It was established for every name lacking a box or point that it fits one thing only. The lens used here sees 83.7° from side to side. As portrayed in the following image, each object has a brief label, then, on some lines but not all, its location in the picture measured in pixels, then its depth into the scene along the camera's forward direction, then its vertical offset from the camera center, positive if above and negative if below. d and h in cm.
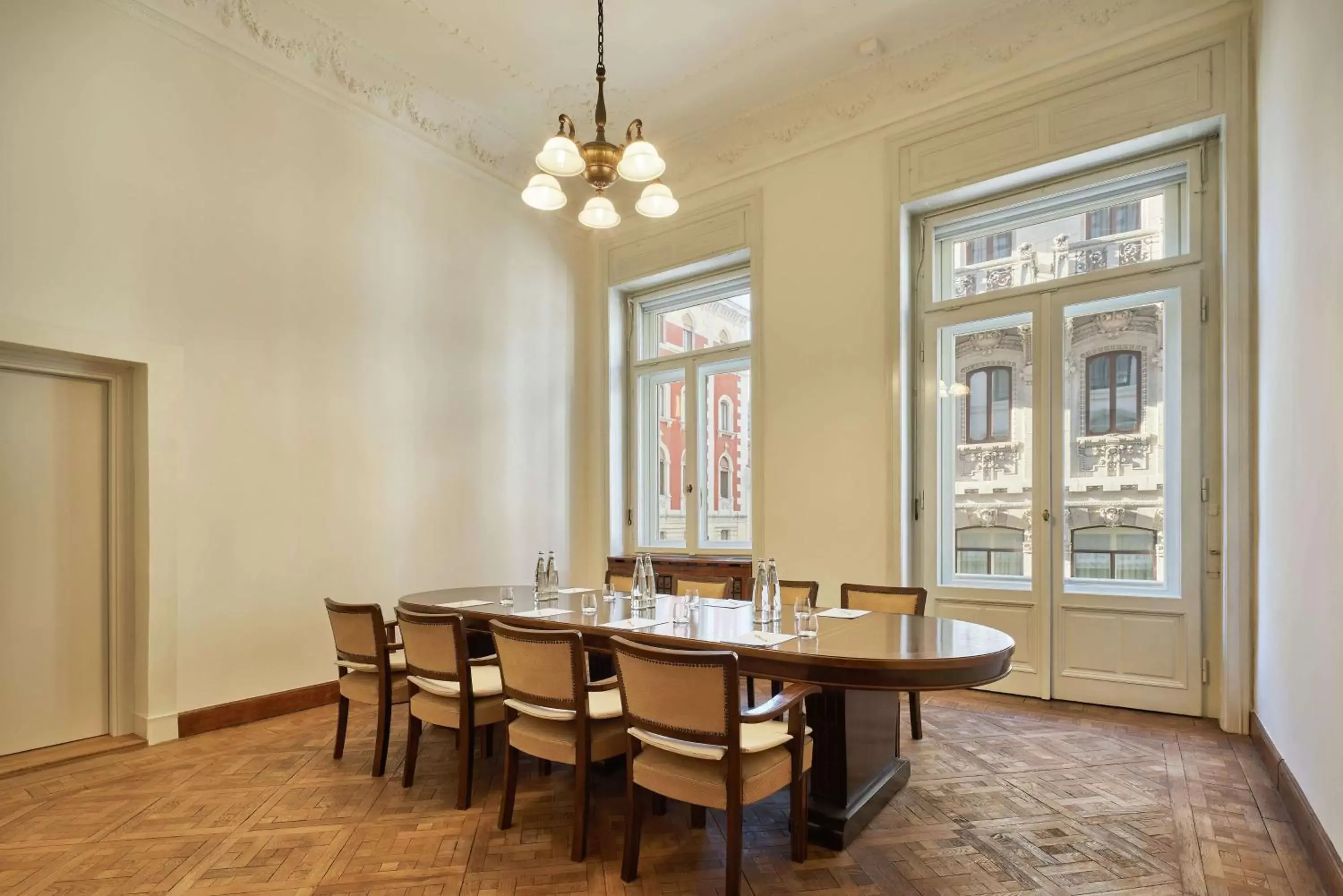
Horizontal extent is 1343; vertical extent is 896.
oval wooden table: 242 -75
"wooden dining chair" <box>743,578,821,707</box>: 390 -79
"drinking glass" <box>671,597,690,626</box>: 328 -77
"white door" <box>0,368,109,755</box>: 378 -58
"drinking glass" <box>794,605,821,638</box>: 282 -66
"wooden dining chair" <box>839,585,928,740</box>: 381 -80
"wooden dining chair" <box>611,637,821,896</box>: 222 -92
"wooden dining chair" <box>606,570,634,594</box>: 456 -83
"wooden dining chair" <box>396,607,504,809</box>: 307 -102
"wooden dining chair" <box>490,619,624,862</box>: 261 -96
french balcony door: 437 -22
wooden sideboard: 599 -101
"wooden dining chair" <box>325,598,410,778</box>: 338 -102
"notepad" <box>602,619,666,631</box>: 317 -76
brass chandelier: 334 +129
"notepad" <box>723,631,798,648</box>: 269 -71
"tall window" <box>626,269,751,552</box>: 665 +30
